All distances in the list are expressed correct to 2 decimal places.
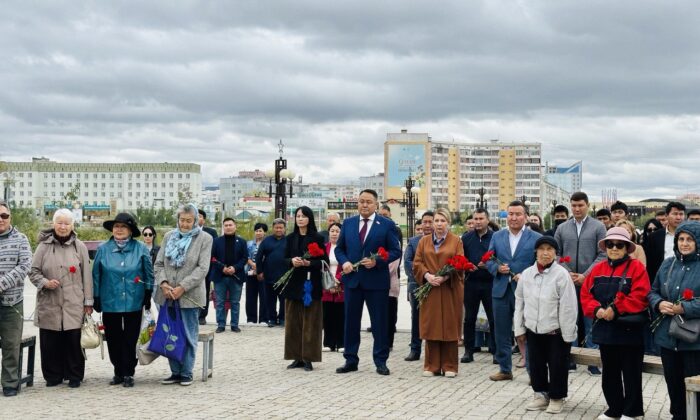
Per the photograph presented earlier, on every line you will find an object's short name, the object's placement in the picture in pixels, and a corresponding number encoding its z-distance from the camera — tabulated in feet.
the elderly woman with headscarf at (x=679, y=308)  21.66
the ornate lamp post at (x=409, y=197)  129.90
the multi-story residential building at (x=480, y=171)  557.33
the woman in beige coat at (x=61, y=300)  28.50
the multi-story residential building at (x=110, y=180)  628.28
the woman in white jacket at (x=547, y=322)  24.64
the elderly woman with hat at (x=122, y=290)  29.01
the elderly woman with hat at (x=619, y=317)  22.63
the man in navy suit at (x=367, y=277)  32.14
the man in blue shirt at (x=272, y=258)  46.39
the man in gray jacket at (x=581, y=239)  31.48
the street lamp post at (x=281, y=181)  77.05
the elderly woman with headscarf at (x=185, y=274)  29.30
